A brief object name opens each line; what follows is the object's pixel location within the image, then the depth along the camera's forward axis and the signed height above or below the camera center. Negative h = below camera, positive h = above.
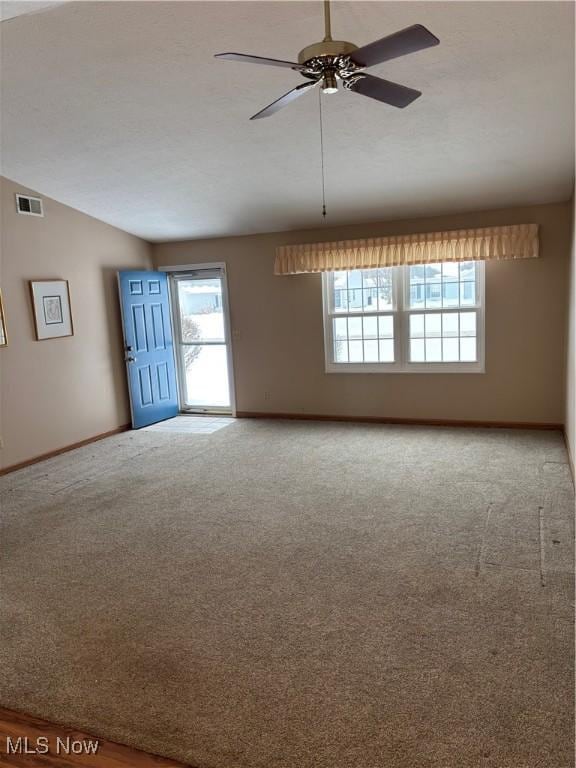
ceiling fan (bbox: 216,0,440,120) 2.06 +0.97
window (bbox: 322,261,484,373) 5.97 -0.23
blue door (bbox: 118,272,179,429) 6.68 -0.44
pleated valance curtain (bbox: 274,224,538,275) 5.48 +0.52
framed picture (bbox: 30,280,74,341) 5.53 +0.08
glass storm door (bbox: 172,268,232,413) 7.29 -0.44
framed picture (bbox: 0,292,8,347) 5.13 -0.11
